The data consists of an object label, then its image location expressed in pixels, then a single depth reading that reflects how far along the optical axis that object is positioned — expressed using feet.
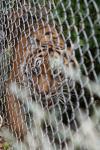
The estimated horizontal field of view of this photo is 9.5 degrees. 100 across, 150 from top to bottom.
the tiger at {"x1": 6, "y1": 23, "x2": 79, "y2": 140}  11.90
